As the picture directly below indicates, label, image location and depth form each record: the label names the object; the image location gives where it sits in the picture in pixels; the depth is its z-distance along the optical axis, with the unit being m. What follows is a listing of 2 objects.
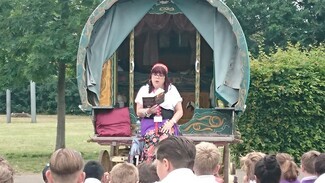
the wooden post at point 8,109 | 46.66
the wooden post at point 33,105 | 43.94
